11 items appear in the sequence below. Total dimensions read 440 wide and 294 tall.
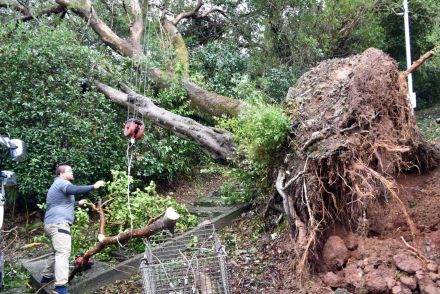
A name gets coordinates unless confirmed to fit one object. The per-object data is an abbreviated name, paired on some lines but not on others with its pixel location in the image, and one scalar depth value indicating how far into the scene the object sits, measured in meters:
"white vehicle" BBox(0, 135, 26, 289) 5.37
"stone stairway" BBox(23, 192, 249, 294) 5.69
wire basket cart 4.53
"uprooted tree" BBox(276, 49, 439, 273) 4.84
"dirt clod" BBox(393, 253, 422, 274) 4.38
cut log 5.18
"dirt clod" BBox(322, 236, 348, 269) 4.83
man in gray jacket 5.24
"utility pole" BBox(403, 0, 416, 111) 11.77
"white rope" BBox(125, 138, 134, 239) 5.49
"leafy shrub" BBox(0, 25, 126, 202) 8.09
